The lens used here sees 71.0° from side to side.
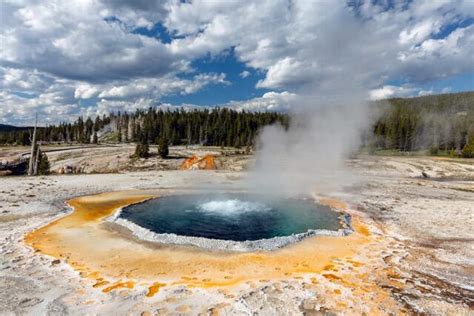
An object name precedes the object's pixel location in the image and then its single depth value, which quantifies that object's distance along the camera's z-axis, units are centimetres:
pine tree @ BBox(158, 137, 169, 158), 3725
